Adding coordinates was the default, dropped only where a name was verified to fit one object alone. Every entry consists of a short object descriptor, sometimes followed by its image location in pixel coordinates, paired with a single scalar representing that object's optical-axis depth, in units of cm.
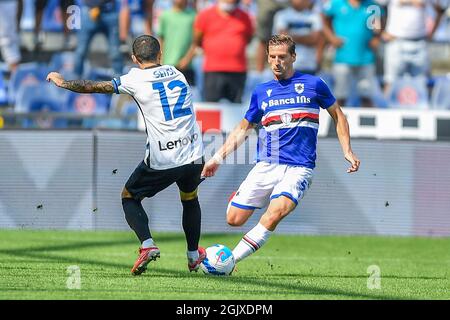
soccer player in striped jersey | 980
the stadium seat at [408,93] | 1770
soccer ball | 985
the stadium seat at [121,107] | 1653
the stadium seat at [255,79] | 1734
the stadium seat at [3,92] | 1770
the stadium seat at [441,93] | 1797
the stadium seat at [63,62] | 1762
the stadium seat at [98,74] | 1764
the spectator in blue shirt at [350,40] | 1714
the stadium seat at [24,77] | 1764
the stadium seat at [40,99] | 1767
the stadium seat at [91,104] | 1748
